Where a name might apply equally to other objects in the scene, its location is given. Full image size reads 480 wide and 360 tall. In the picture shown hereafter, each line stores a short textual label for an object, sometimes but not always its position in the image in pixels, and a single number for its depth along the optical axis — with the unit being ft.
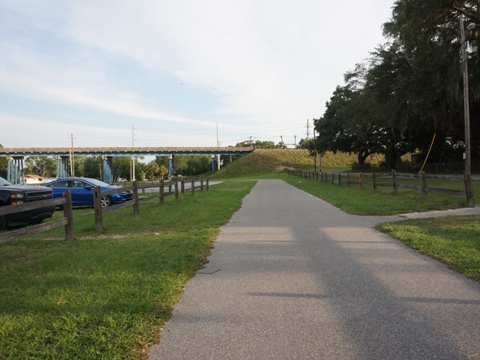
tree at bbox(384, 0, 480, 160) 73.77
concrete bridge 332.80
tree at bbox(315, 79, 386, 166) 149.59
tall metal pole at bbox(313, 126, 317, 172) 207.57
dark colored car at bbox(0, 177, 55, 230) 30.40
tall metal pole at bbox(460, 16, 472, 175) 60.83
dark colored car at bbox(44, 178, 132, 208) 54.39
